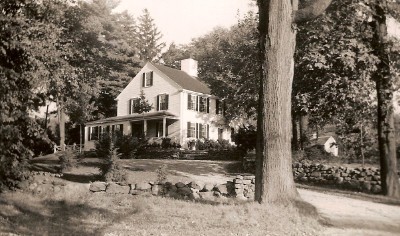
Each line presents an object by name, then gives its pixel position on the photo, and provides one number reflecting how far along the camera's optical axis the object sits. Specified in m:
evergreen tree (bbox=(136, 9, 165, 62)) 67.19
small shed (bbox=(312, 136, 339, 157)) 49.73
